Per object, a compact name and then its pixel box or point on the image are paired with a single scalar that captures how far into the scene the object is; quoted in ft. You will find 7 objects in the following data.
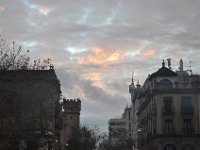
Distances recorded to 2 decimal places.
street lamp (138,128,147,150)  298.15
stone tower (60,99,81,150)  468.50
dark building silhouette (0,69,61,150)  137.28
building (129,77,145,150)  418.06
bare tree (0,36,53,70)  135.13
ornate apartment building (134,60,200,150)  271.90
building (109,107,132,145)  467.40
